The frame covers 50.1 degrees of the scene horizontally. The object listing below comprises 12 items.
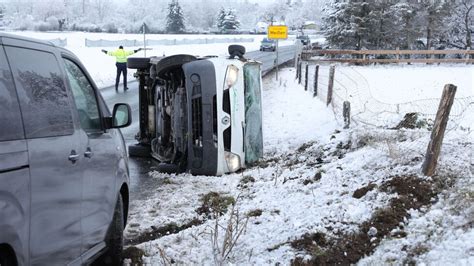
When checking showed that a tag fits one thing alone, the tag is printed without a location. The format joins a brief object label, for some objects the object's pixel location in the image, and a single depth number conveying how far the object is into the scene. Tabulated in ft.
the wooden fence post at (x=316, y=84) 49.21
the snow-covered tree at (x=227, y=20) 395.55
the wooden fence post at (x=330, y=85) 40.70
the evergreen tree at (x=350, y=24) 124.98
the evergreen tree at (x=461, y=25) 138.51
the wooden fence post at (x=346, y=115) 30.73
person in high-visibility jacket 66.46
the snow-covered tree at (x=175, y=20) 344.86
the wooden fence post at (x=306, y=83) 57.41
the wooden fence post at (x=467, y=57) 109.79
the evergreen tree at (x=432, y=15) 130.93
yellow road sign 82.17
